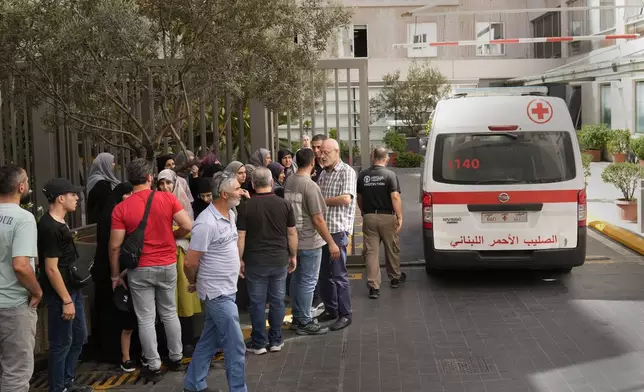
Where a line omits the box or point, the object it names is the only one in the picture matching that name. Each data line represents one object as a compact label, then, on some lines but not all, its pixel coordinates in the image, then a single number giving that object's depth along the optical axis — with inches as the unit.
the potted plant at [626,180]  596.1
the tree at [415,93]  1328.7
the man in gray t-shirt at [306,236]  327.3
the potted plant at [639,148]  965.2
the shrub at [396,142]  1222.3
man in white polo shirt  248.1
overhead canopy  890.7
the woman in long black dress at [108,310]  284.5
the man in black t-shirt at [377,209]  391.9
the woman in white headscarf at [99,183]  365.4
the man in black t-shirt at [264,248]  298.8
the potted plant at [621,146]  1087.0
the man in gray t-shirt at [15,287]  221.6
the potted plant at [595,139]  1174.3
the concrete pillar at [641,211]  518.9
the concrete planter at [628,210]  596.1
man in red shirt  272.1
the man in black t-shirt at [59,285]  243.3
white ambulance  403.5
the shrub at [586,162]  697.5
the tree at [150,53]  327.6
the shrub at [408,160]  1200.2
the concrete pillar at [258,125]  505.4
